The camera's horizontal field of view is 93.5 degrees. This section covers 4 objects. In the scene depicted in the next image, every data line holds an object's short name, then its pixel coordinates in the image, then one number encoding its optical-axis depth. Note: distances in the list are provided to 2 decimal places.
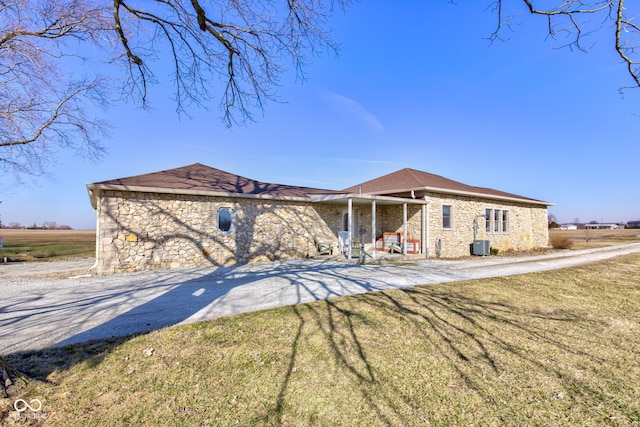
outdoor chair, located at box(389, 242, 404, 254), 14.52
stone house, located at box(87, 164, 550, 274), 10.34
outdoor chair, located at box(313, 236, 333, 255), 13.94
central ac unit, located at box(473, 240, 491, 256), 16.31
